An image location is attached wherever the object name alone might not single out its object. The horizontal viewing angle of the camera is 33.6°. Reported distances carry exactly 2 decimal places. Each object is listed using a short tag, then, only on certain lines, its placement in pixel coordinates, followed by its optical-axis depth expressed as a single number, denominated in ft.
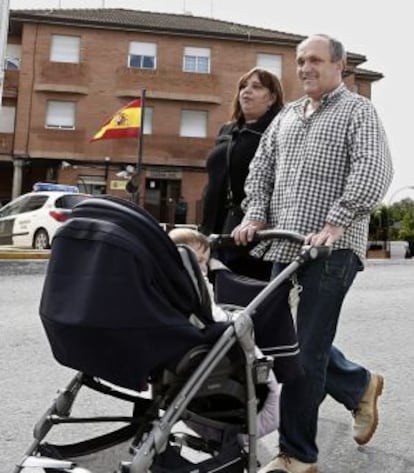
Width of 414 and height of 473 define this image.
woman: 12.65
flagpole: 92.22
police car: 53.42
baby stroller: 7.44
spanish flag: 96.63
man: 9.88
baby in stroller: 9.34
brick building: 110.83
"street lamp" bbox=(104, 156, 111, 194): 109.60
